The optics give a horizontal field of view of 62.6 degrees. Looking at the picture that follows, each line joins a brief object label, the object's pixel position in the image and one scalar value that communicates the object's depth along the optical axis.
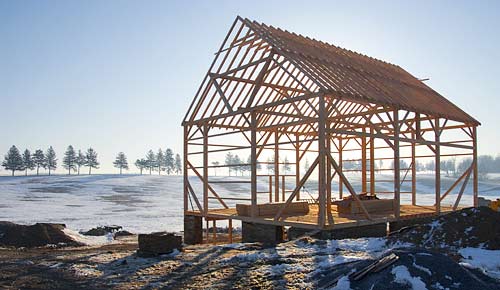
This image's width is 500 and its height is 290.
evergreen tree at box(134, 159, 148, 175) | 120.25
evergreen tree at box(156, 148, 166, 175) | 123.50
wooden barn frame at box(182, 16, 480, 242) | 12.59
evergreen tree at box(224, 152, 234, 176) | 142.62
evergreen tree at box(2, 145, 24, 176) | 96.86
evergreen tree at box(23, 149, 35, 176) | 101.32
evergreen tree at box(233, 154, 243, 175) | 138.29
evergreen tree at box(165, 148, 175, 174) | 124.94
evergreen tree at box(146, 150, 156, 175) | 121.56
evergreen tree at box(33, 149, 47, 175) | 104.93
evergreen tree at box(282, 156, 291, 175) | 135.00
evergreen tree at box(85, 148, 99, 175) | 114.19
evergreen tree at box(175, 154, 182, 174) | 130.89
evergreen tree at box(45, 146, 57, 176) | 108.12
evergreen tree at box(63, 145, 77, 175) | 111.62
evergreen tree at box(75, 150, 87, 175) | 113.62
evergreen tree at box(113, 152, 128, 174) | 121.34
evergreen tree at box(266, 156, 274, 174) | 129.21
